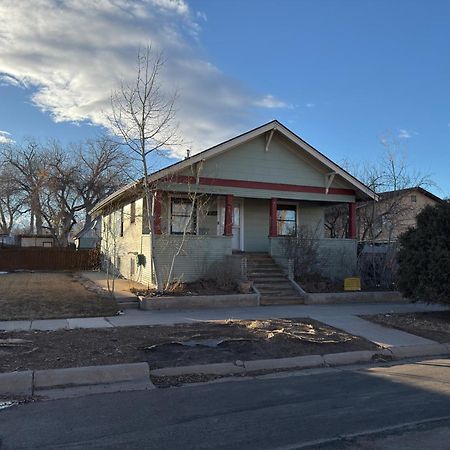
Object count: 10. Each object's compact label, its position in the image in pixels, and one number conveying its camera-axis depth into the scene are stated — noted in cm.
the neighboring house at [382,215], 2512
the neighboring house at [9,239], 5291
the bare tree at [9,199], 4750
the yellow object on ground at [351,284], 1619
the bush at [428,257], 1170
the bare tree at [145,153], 1451
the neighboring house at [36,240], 4878
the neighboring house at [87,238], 4365
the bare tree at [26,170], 4700
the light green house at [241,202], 1636
